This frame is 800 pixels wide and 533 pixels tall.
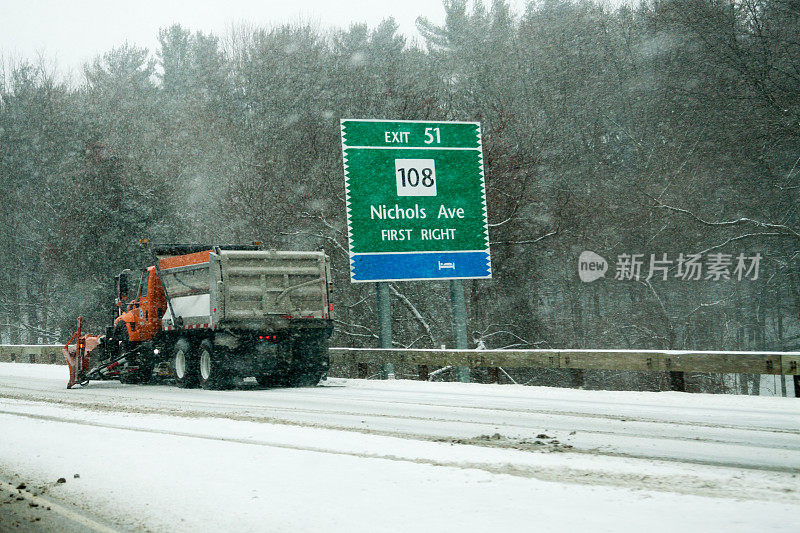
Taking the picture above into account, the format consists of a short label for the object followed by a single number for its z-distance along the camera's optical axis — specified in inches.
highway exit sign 798.5
